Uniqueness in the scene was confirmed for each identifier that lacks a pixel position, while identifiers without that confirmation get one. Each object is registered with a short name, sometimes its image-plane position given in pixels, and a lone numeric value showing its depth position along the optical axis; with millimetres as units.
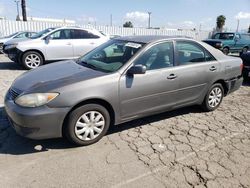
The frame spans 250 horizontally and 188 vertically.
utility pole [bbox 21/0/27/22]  22830
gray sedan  2969
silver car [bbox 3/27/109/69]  8180
